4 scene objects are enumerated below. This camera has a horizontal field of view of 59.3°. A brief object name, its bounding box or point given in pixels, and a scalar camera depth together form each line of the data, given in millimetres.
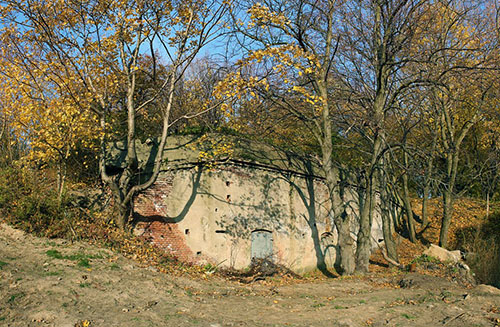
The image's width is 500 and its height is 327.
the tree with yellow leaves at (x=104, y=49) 12008
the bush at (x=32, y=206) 11553
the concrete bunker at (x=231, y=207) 13641
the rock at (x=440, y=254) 14315
